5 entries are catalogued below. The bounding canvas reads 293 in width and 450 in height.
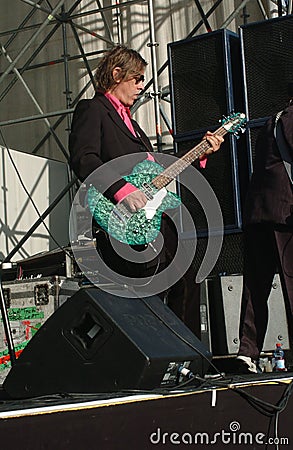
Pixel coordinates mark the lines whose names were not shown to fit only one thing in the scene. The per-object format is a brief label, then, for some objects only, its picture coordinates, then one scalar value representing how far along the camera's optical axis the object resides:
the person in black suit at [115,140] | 4.44
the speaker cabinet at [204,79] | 7.29
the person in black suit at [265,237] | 4.72
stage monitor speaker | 3.25
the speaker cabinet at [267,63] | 7.05
